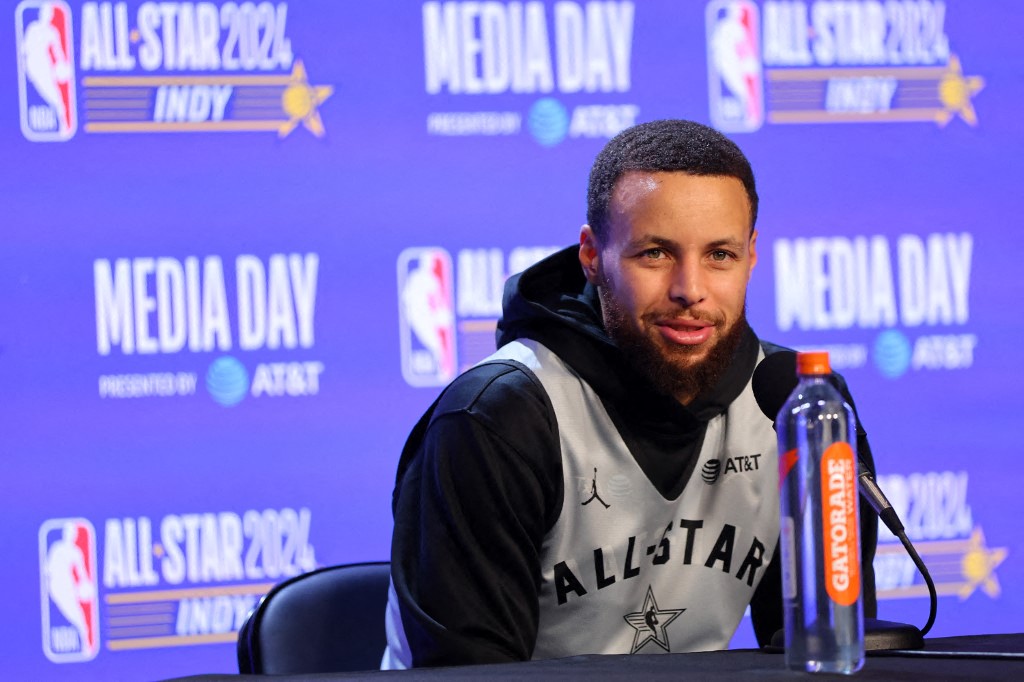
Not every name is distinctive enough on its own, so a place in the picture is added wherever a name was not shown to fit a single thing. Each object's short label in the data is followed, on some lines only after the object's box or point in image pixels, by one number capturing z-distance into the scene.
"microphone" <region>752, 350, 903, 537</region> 6.59
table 6.43
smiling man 6.80
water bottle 6.41
